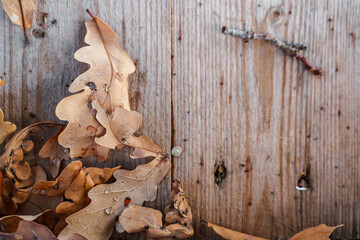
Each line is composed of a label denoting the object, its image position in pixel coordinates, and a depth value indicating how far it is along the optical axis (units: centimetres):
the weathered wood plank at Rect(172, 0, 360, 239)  40
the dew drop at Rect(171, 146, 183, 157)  40
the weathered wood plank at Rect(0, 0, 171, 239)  39
